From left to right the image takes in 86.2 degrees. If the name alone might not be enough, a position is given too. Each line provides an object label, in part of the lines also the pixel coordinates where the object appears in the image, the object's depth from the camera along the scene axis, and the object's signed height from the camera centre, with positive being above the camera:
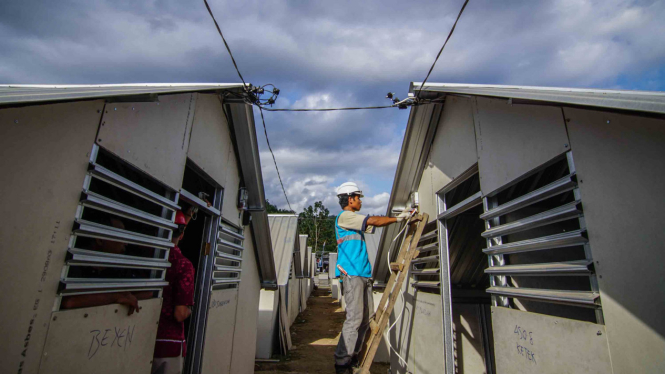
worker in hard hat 3.86 +0.01
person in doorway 3.12 -0.37
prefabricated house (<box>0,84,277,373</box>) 1.68 +0.37
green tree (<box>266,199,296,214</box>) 57.28 +11.00
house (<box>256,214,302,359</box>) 8.50 -0.63
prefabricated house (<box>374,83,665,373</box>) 1.67 +0.40
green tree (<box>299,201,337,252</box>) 46.78 +6.75
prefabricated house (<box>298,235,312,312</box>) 16.48 +0.20
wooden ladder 3.56 -0.04
